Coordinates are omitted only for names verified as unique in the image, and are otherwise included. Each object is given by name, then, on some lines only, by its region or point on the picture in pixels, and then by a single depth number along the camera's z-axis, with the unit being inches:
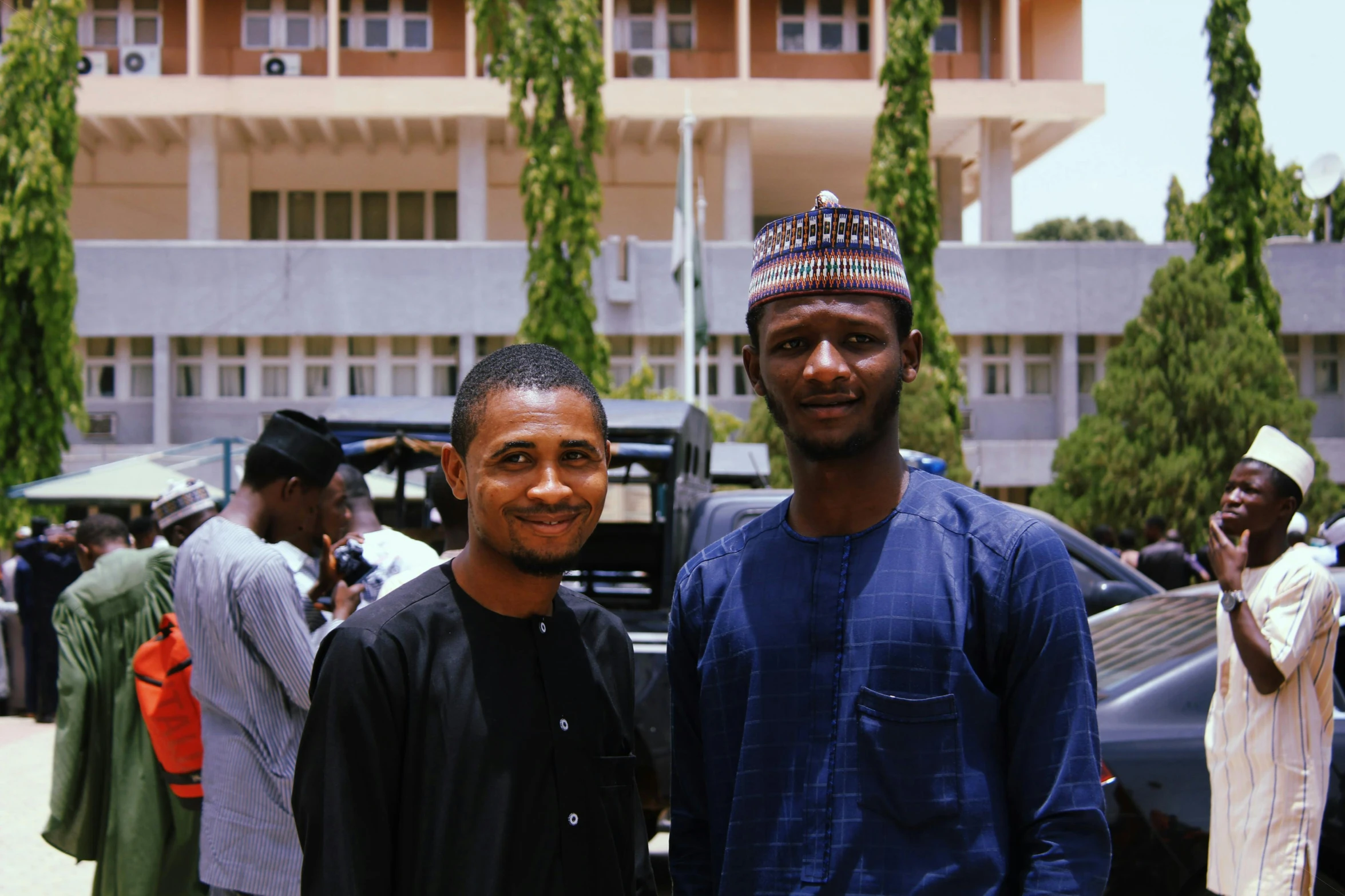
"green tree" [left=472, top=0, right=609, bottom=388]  860.0
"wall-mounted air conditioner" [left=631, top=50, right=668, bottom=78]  1194.6
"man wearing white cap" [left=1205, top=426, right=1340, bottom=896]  164.7
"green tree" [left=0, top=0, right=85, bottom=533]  813.2
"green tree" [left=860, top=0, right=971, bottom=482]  965.8
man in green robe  205.6
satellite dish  853.2
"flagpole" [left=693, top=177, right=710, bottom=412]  819.3
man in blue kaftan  84.1
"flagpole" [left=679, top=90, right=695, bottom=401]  679.7
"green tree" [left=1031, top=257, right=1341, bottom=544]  840.9
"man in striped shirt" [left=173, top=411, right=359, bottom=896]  147.9
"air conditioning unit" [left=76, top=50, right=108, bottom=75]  1151.6
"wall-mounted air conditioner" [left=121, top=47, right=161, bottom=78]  1171.9
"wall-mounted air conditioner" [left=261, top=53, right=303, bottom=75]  1165.1
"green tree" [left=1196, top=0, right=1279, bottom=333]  971.9
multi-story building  1094.4
